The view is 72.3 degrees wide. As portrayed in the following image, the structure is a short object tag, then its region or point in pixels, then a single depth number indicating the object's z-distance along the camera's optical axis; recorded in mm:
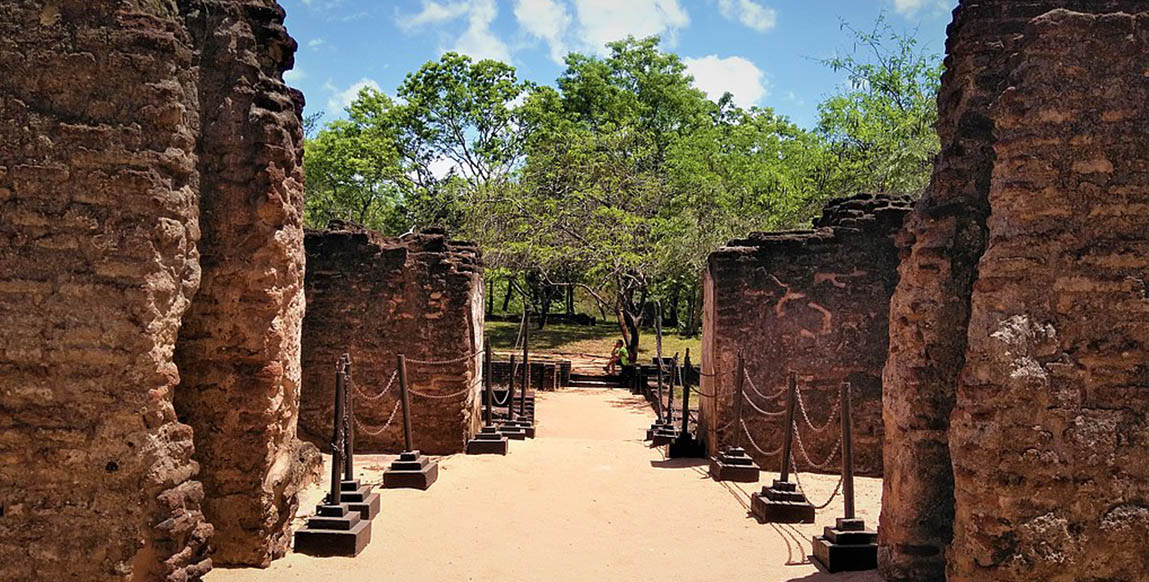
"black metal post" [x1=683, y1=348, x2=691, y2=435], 12780
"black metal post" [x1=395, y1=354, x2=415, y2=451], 9859
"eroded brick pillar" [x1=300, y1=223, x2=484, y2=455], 12023
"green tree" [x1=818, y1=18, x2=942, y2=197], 21328
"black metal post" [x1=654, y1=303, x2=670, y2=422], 20883
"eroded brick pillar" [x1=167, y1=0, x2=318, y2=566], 5824
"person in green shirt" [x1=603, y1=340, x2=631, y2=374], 25234
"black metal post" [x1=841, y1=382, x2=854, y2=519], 6801
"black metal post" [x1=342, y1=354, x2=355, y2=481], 7465
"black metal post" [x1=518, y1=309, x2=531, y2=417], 16188
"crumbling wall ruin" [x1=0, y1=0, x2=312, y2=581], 4555
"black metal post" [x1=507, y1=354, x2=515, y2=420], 15033
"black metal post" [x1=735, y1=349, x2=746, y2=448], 10227
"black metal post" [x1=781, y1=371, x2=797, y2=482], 8508
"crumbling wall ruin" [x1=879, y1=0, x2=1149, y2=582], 4418
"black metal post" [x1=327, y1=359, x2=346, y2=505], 7289
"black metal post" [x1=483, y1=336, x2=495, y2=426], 13488
